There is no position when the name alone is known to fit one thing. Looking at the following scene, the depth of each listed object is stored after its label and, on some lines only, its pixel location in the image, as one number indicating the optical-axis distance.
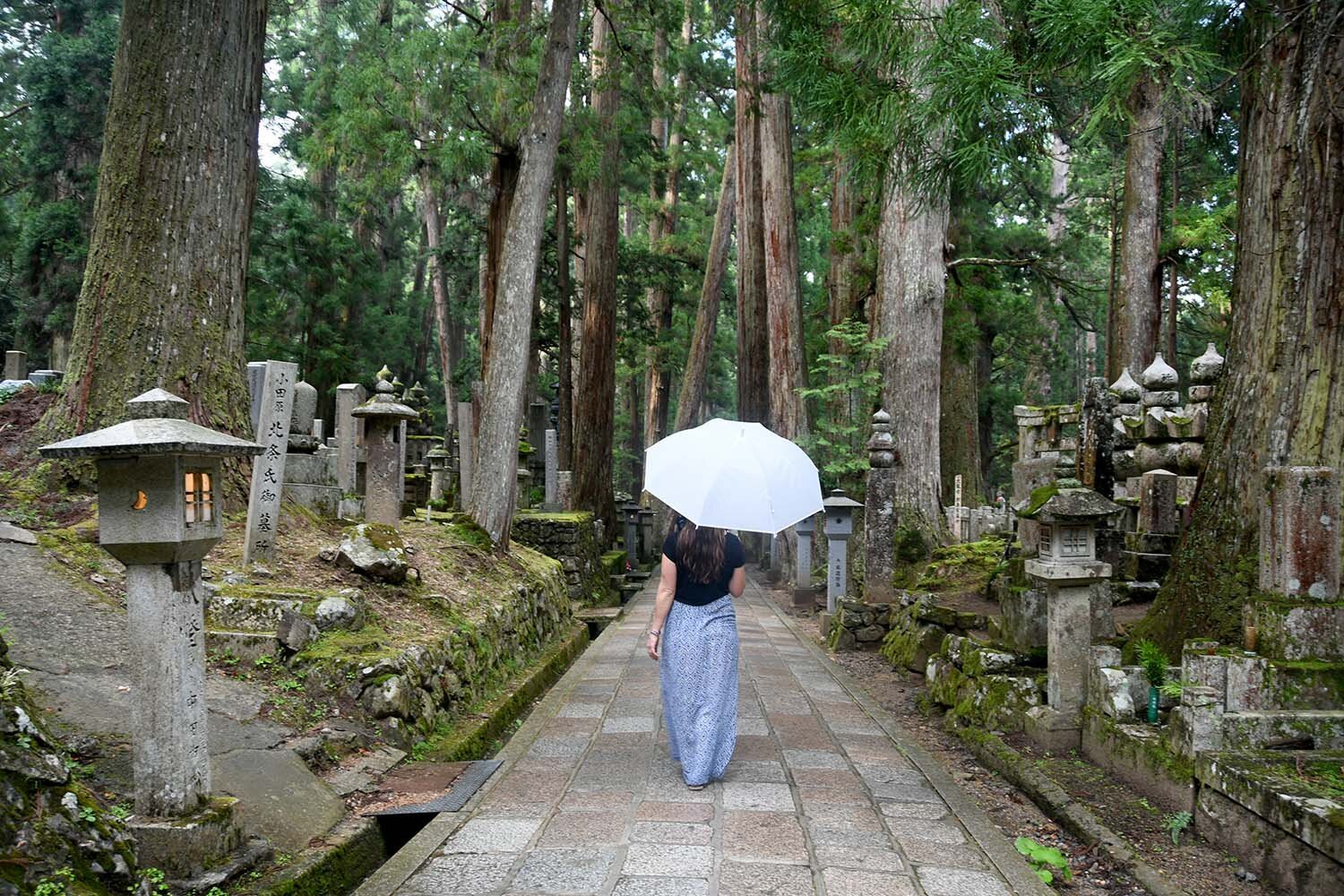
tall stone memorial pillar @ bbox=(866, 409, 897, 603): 10.41
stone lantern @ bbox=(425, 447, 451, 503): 14.52
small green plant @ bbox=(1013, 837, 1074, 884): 3.98
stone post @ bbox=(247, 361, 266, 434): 7.51
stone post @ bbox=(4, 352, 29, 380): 14.51
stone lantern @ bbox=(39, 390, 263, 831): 3.27
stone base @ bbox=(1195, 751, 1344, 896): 3.39
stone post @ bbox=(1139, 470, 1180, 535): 8.79
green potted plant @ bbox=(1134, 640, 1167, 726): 4.99
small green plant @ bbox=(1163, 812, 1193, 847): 4.15
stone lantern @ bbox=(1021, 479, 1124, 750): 5.45
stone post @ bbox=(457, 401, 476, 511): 11.73
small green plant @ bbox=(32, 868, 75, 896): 2.61
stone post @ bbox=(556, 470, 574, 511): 18.45
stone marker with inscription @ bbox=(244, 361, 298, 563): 6.26
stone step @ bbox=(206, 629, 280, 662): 5.10
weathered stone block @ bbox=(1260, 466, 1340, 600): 4.48
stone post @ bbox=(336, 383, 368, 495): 9.63
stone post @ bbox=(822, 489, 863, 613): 11.30
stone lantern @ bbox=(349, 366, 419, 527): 8.45
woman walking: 4.94
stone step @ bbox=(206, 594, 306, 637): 5.34
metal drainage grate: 4.38
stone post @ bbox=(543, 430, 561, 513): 16.89
